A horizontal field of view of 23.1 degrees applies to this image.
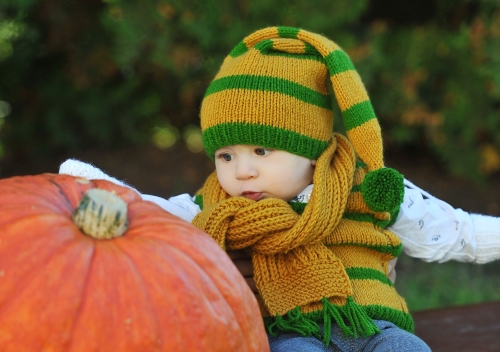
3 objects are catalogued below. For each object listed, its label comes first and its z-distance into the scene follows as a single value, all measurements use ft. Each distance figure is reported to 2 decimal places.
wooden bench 4.98
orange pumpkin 3.62
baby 4.42
